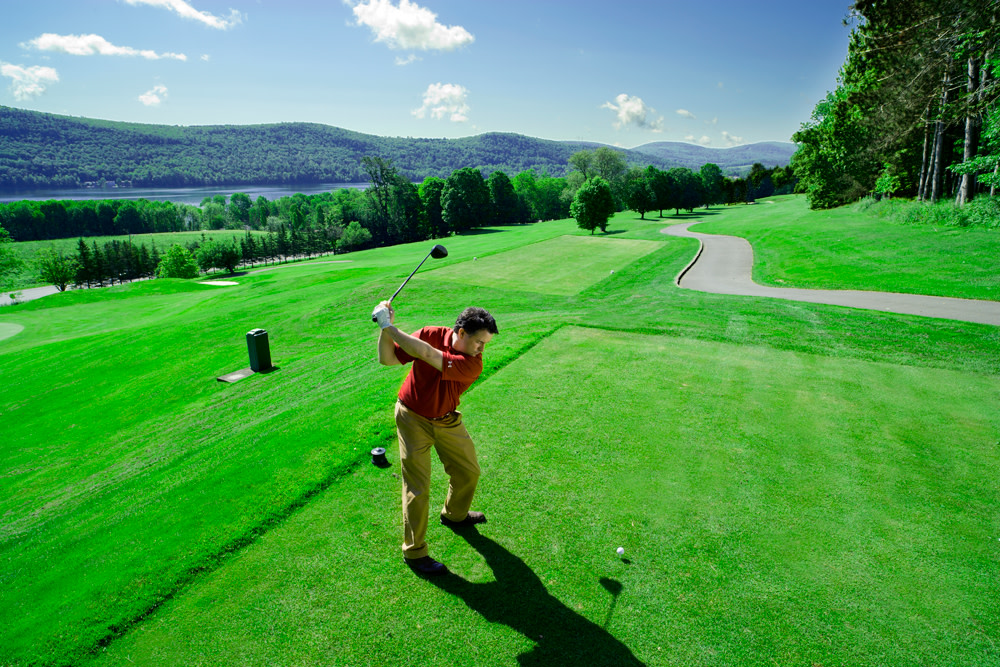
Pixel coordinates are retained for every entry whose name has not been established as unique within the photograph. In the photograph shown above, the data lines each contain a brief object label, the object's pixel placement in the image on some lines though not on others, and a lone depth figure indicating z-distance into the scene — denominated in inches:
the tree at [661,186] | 3157.0
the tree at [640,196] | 3132.4
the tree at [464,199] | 3540.8
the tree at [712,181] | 3918.3
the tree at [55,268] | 3068.4
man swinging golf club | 186.4
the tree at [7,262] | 2501.2
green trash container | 597.0
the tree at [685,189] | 3334.2
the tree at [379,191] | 3836.1
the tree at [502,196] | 3858.3
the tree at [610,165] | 4217.5
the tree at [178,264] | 2957.7
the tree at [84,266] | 3211.1
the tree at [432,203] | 3833.7
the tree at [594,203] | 2273.6
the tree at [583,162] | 4303.6
